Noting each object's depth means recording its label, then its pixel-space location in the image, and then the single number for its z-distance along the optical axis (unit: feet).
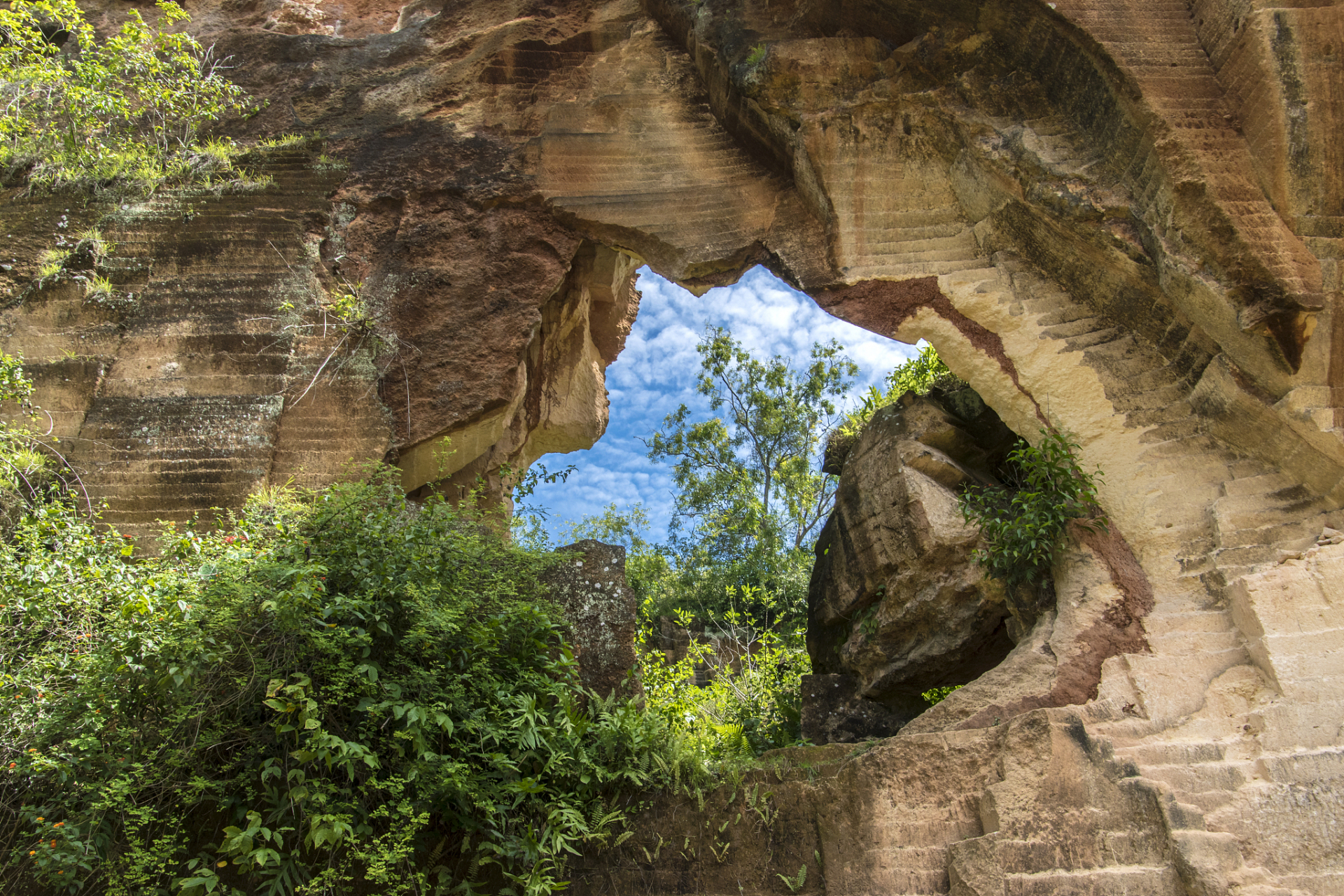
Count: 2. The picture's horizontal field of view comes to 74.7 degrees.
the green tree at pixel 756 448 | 54.49
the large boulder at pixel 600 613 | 18.51
